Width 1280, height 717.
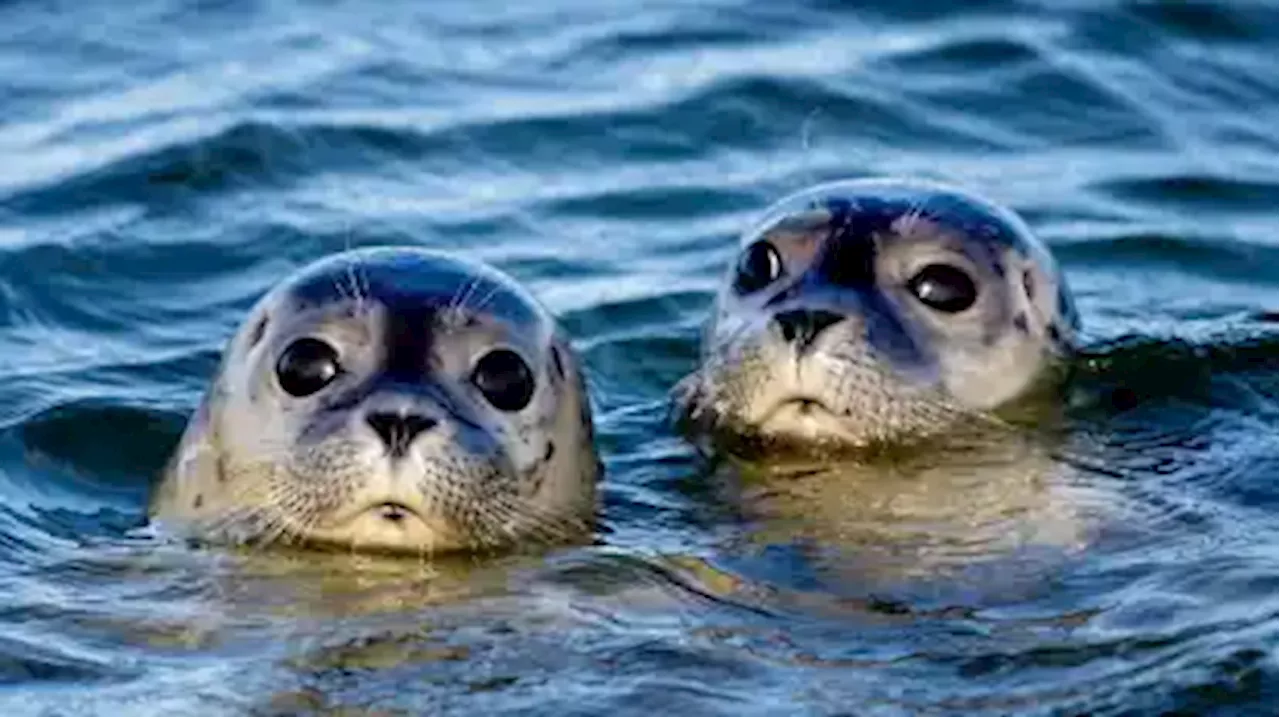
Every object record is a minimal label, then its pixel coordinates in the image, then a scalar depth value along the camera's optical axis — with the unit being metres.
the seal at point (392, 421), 15.04
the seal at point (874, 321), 16.91
